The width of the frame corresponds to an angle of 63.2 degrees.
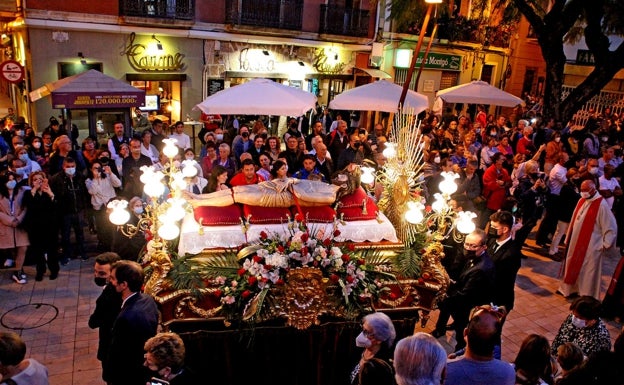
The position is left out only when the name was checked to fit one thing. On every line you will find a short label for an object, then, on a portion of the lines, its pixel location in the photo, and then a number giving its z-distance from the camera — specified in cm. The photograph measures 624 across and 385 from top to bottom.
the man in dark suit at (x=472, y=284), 534
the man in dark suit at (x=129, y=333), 384
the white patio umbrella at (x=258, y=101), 937
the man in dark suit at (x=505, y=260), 551
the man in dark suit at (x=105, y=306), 421
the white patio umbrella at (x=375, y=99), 1118
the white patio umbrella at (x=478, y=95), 1354
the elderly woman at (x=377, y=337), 368
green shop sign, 2137
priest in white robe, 716
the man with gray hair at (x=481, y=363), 338
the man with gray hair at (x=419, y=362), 303
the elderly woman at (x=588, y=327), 436
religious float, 465
